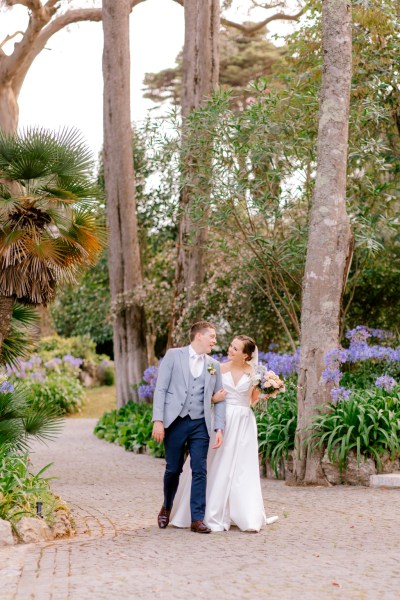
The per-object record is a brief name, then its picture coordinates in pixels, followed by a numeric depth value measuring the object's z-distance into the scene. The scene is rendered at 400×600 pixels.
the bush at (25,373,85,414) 22.14
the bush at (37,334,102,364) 25.40
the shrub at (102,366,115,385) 26.69
